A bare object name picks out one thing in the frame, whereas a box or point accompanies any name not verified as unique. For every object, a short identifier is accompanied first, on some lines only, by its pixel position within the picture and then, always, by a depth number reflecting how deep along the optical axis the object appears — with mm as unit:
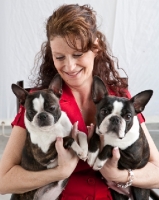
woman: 1300
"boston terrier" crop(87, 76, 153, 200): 1209
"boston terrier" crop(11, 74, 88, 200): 1235
